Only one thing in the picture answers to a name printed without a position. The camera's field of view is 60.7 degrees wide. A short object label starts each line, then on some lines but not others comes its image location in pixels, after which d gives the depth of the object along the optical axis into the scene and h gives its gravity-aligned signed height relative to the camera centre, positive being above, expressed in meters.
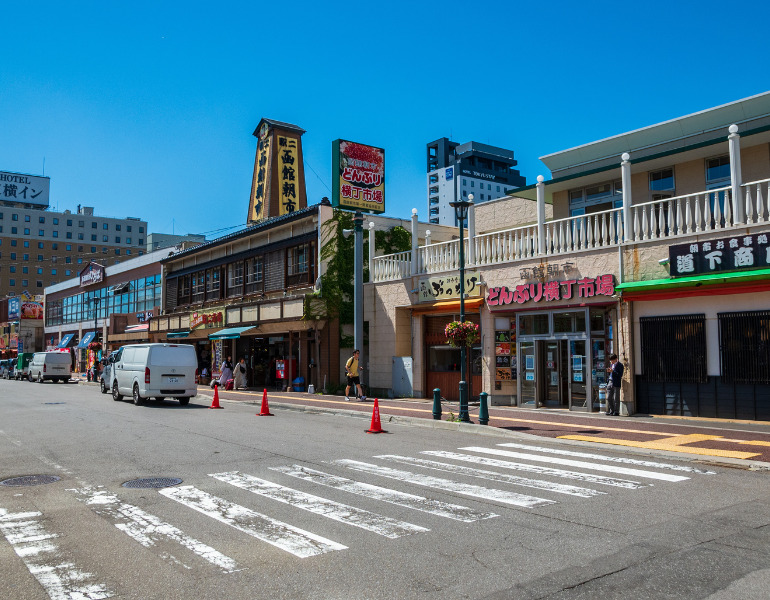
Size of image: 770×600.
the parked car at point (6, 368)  55.38 -1.23
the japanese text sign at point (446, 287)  21.65 +2.15
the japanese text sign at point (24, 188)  131.88 +33.76
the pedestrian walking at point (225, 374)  32.53 -1.09
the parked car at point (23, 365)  50.47 -0.84
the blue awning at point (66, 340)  62.87 +1.32
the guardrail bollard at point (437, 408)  16.14 -1.44
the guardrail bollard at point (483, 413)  15.10 -1.48
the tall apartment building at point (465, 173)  154.38 +42.34
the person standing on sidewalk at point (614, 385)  16.97 -1.00
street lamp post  15.70 -0.05
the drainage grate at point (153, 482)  8.68 -1.74
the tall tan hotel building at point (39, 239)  127.69 +23.68
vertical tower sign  38.81 +10.72
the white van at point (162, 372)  22.20 -0.66
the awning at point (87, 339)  56.41 +1.27
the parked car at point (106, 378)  30.30 -1.17
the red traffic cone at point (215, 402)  21.84 -1.67
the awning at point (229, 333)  32.62 +0.94
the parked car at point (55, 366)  44.88 -0.84
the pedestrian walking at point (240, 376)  32.25 -1.19
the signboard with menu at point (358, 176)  27.83 +7.51
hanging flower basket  16.70 +0.42
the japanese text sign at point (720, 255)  14.95 +2.16
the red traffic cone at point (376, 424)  14.67 -1.65
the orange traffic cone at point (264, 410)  18.98 -1.70
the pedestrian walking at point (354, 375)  23.20 -0.86
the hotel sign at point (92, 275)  55.87 +6.90
